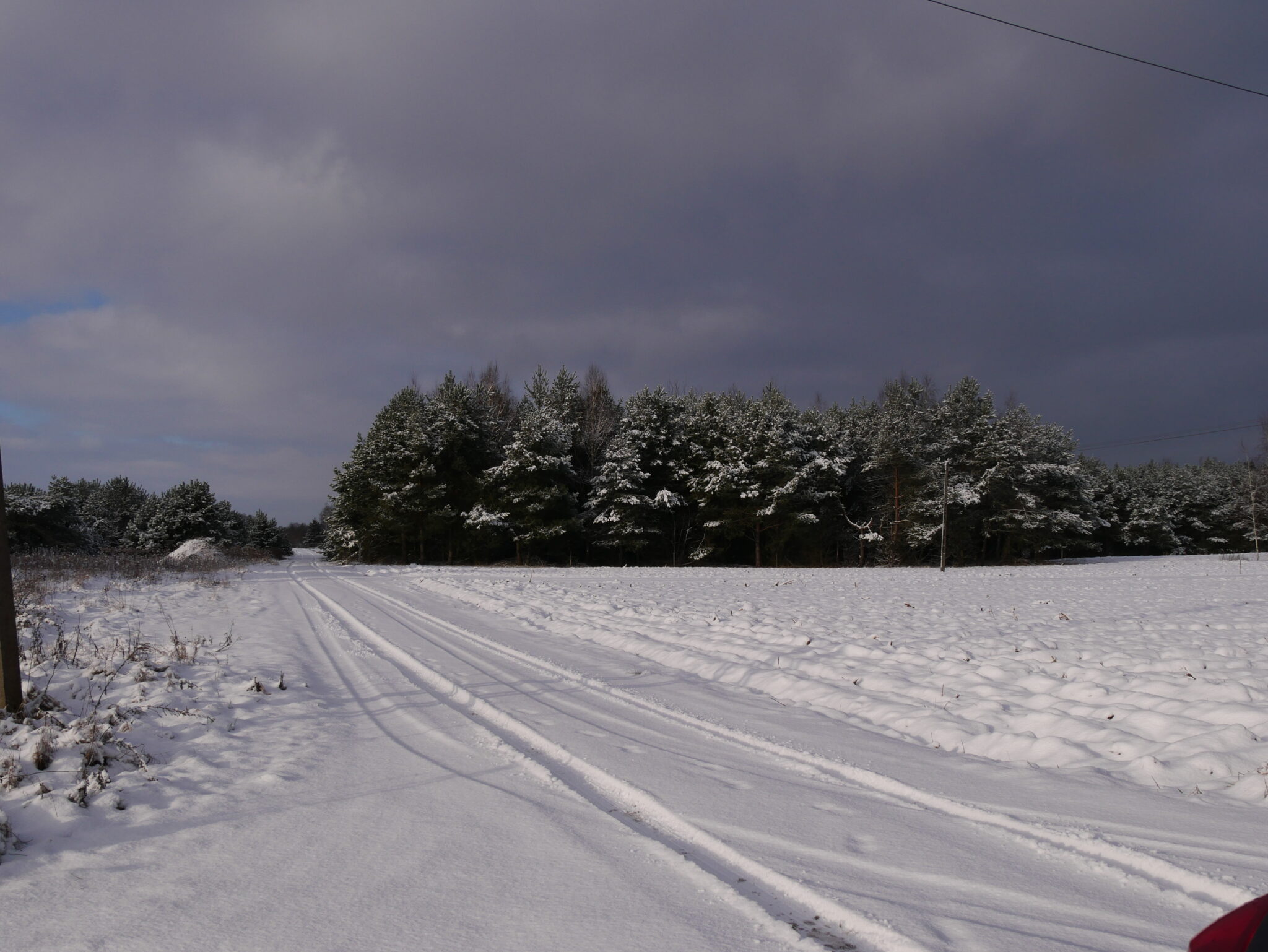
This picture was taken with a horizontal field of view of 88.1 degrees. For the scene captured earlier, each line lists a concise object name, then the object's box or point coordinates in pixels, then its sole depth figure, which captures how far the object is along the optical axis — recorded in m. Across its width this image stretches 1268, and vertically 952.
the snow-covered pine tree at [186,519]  52.47
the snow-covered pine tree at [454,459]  40.75
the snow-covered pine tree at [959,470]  42.53
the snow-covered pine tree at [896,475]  42.72
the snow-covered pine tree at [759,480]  40.75
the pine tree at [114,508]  68.06
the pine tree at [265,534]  66.56
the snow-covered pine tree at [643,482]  39.88
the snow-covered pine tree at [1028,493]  44.81
